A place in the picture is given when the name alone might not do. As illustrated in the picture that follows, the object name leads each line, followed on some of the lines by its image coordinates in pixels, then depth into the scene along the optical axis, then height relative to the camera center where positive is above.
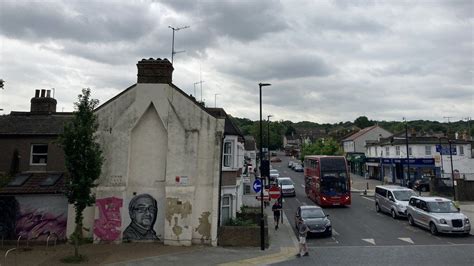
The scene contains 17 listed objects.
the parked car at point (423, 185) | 41.72 -1.46
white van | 25.36 -1.97
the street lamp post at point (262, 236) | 17.00 -3.00
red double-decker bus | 30.22 -0.77
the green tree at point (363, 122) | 148.44 +20.31
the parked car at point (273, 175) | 49.36 -0.59
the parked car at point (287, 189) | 39.34 -1.87
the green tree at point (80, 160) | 15.05 +0.41
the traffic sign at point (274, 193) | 20.95 -1.23
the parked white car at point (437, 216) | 19.38 -2.41
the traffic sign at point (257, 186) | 20.22 -0.81
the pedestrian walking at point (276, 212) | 22.53 -2.48
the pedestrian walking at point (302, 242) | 15.84 -3.05
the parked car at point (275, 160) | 110.12 +3.35
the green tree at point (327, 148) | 66.00 +4.27
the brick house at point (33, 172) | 18.48 -0.12
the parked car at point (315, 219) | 19.91 -2.64
